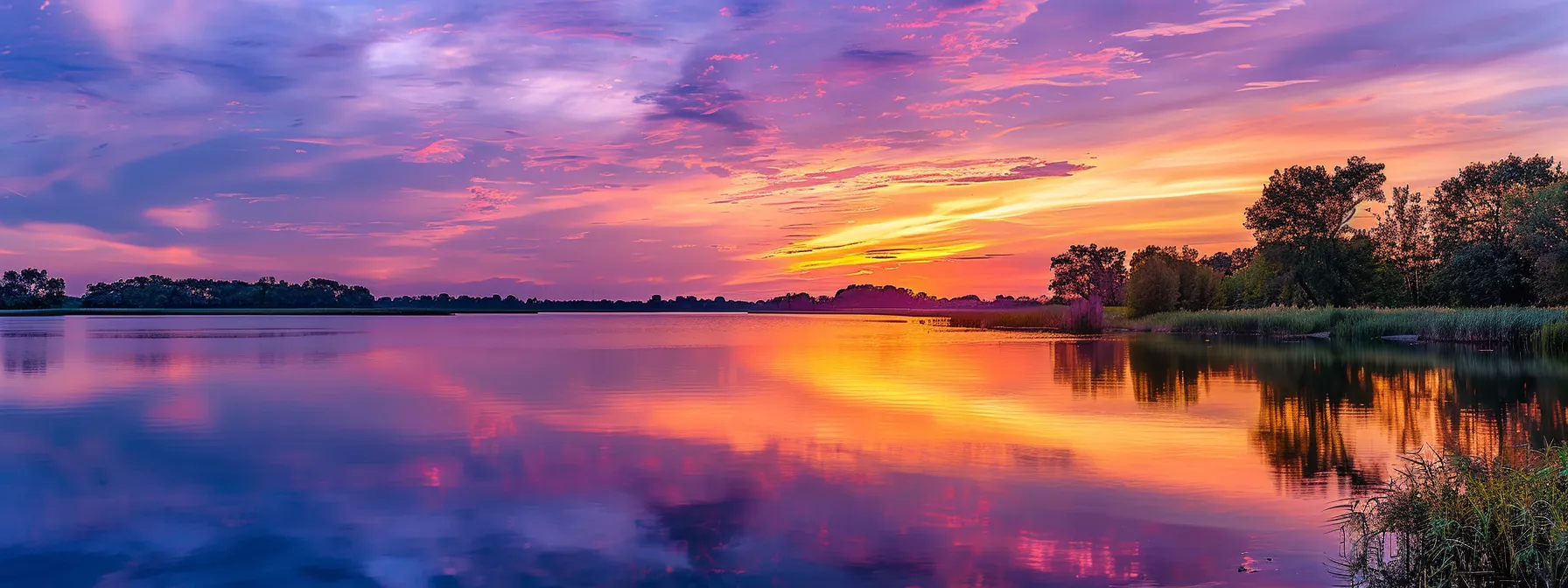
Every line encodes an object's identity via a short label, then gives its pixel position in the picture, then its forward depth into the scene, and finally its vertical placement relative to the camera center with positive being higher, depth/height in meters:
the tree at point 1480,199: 77.50 +9.25
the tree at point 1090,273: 151.00 +5.90
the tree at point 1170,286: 89.00 +2.11
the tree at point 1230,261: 145.50 +7.40
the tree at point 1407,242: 86.56 +5.91
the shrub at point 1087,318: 74.12 -0.78
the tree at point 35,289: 191.75 +6.36
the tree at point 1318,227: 73.69 +6.38
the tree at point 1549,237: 54.59 +4.01
